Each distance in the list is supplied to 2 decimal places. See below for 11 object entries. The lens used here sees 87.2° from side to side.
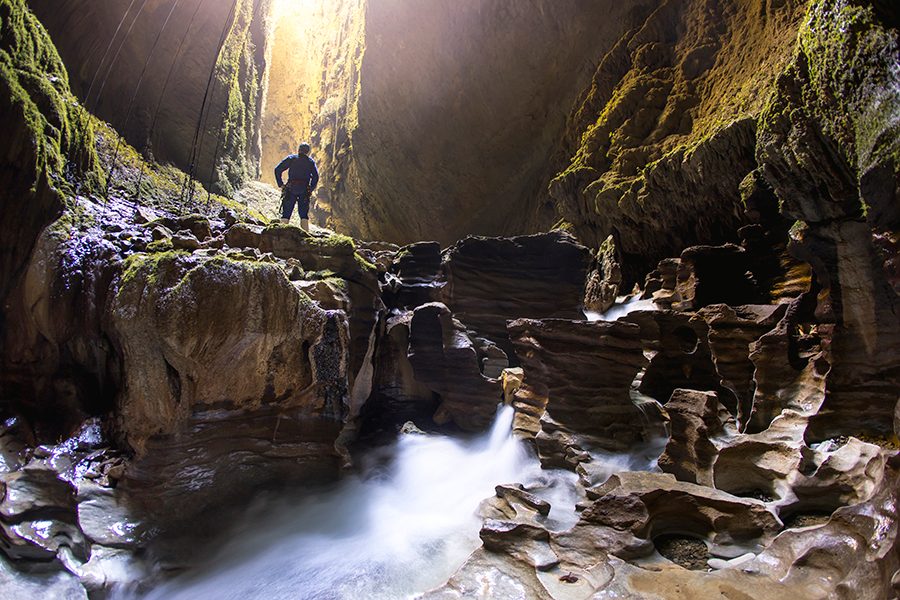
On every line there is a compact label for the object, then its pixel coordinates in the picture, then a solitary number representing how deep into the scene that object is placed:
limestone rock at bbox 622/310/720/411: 8.92
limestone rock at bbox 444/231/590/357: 11.55
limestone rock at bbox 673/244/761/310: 10.61
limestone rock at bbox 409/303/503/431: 9.39
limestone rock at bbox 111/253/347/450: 5.54
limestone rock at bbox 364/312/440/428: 9.61
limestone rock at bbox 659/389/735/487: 6.16
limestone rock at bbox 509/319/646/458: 7.72
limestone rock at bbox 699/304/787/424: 7.68
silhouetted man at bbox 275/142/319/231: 11.31
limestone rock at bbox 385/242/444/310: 10.86
